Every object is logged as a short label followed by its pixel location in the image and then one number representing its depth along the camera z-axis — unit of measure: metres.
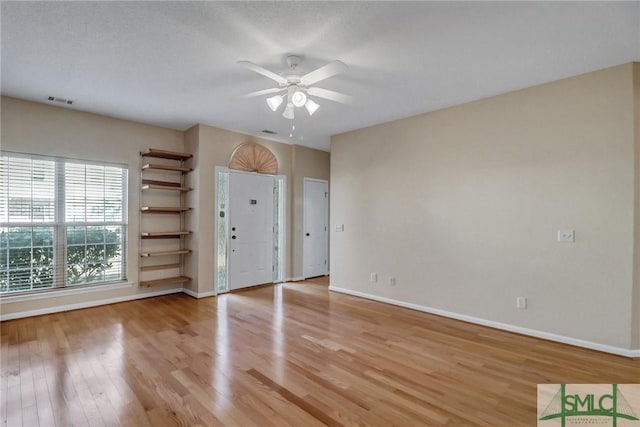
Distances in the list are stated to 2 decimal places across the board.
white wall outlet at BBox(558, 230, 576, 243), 3.15
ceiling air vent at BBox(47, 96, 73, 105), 3.82
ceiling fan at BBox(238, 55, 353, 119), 2.55
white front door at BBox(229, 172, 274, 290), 5.36
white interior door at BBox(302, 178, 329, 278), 6.48
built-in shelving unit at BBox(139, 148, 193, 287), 4.81
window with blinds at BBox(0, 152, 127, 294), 3.84
